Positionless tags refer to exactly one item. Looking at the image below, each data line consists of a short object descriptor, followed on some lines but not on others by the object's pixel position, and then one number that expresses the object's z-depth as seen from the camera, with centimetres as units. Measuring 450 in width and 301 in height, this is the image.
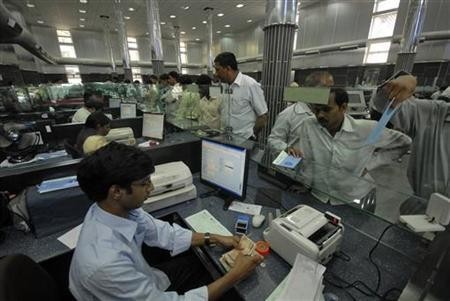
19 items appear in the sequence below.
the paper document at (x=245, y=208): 127
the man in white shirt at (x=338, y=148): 121
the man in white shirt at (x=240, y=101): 227
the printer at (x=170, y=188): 132
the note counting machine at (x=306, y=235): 85
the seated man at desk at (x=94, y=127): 221
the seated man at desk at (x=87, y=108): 322
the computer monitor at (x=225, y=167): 123
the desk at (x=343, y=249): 85
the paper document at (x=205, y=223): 115
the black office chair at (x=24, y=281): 65
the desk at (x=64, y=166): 124
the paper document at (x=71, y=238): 110
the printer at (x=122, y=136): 244
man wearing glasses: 71
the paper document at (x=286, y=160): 128
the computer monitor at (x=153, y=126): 258
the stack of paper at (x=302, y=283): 75
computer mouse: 115
